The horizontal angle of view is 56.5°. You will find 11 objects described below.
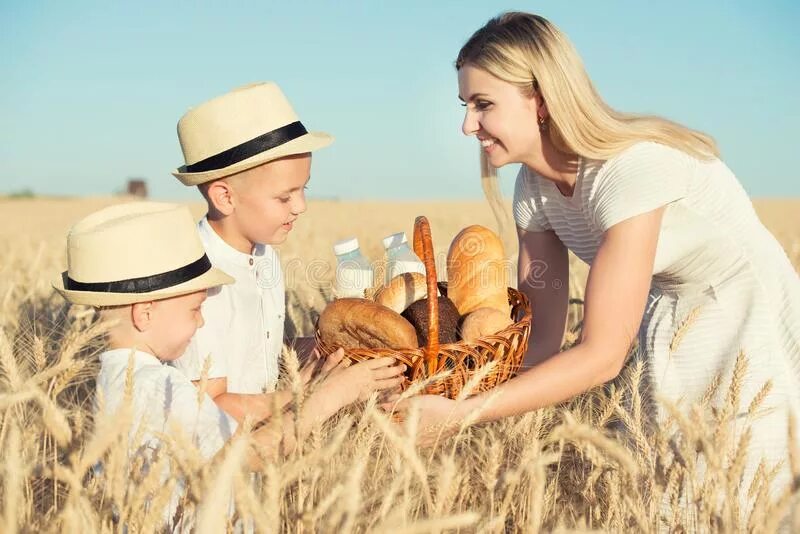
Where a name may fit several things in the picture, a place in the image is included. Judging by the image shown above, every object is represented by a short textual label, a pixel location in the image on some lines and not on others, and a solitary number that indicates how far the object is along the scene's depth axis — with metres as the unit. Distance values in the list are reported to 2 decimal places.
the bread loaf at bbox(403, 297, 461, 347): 2.21
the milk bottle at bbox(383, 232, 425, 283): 2.57
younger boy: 1.84
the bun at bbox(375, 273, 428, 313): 2.36
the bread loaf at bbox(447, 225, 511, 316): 2.36
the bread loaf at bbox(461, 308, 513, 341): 2.13
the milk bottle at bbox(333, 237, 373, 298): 2.56
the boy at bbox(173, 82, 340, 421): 2.35
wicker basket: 1.89
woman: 2.10
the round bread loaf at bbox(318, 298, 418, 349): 2.03
